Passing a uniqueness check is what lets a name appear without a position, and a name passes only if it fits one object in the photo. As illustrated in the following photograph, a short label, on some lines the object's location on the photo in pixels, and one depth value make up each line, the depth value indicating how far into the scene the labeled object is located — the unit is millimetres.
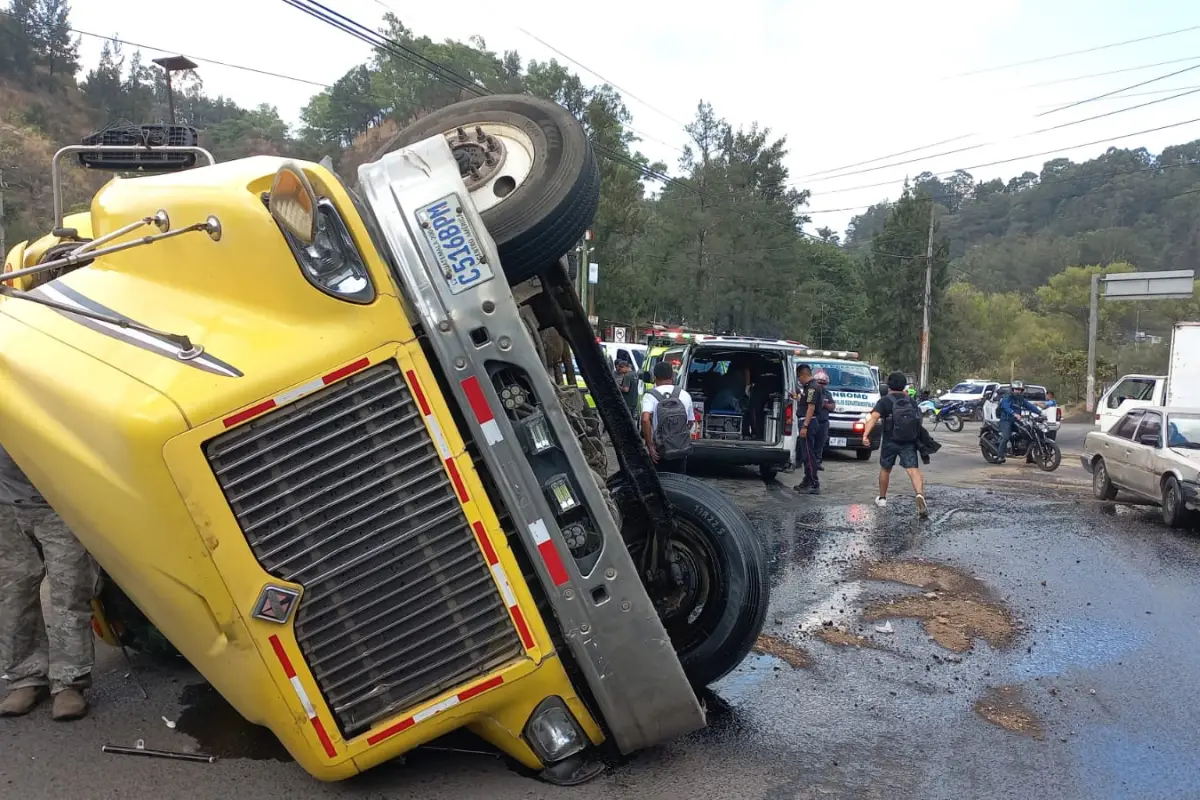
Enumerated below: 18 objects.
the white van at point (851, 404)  15562
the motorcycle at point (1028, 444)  14328
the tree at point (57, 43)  58750
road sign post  33500
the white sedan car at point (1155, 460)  9180
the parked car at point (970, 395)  33844
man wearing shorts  9422
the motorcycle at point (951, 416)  28391
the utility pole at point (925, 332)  41188
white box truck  15953
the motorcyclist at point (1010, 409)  14672
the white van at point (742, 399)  11719
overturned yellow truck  2891
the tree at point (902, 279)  49625
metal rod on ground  3580
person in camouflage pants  3961
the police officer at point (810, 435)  11250
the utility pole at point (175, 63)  9250
